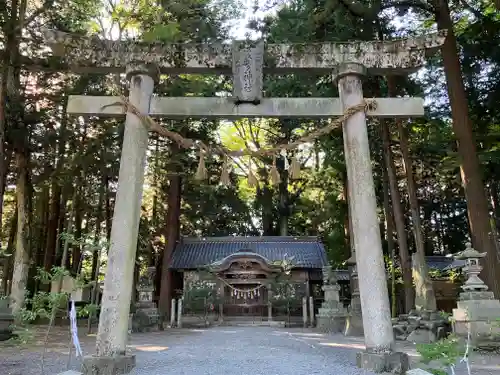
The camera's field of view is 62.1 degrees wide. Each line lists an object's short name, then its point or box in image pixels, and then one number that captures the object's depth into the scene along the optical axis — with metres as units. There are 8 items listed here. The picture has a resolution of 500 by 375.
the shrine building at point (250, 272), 20.12
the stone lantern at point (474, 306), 7.97
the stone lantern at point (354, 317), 12.63
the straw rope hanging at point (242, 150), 5.85
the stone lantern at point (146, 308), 14.34
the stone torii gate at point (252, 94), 5.52
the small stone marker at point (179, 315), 17.06
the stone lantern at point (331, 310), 14.42
